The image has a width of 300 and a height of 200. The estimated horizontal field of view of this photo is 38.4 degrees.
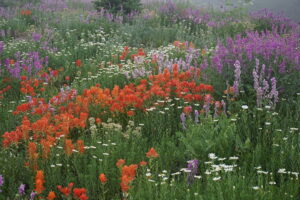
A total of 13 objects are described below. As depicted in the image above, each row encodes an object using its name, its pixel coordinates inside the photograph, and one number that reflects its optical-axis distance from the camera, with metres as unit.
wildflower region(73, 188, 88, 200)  3.27
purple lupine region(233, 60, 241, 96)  5.27
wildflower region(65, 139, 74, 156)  4.42
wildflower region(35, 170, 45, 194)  3.44
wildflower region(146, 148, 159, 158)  3.78
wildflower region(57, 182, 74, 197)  3.47
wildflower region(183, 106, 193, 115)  5.05
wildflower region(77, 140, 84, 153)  4.55
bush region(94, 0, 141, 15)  14.74
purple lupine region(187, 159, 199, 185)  3.77
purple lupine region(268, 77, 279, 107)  4.97
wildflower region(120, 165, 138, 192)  3.42
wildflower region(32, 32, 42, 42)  10.38
